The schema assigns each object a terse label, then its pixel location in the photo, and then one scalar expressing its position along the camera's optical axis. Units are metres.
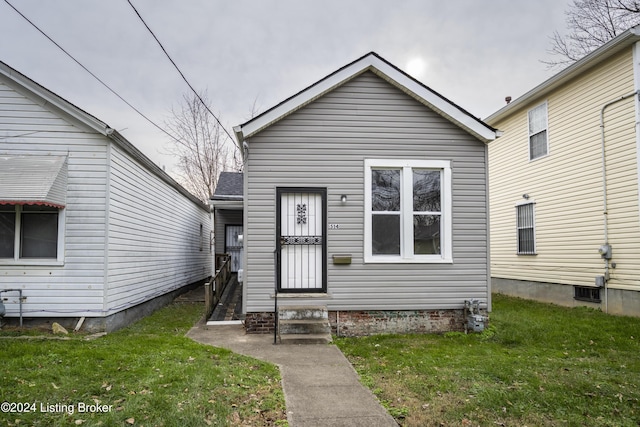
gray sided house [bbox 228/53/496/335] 7.78
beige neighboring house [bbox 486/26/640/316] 9.70
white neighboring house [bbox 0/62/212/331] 7.55
